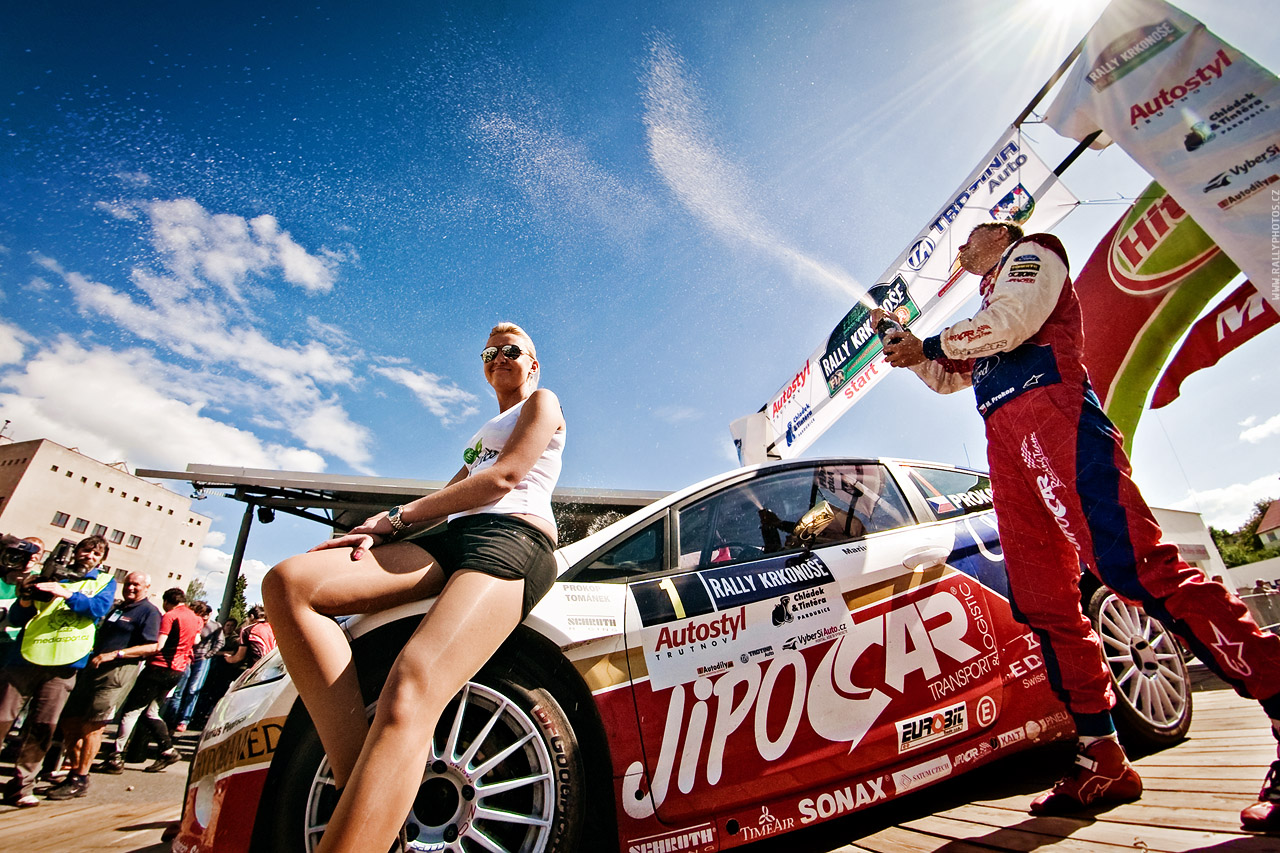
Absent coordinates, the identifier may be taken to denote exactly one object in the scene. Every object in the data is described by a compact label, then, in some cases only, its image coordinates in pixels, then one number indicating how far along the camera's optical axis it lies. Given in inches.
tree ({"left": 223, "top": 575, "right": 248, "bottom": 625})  2296.8
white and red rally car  59.2
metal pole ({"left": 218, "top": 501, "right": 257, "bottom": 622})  386.3
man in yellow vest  163.8
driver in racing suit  65.1
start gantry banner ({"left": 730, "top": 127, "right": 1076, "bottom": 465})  183.5
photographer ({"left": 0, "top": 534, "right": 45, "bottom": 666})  195.3
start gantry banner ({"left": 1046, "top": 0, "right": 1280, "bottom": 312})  143.3
